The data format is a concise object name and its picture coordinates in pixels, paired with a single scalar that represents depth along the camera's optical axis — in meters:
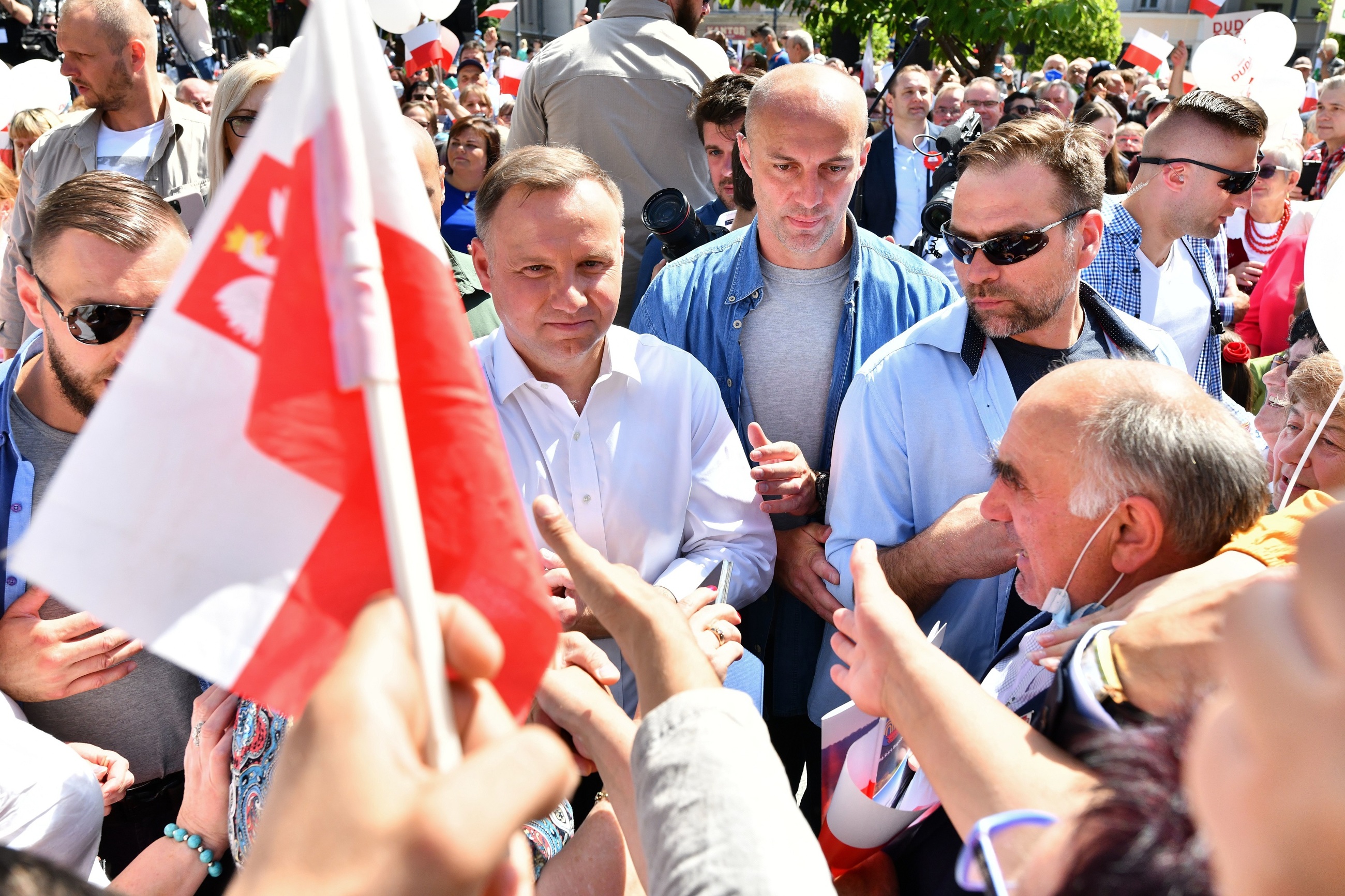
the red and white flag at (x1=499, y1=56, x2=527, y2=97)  11.20
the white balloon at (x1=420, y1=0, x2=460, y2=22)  8.18
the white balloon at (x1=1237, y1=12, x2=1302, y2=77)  7.86
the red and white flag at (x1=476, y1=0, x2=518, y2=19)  15.91
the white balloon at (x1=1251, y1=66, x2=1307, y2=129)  7.30
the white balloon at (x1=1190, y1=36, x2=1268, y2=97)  7.90
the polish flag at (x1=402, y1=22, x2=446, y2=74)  9.84
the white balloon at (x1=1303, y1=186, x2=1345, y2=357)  1.97
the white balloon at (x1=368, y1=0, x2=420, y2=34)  6.54
